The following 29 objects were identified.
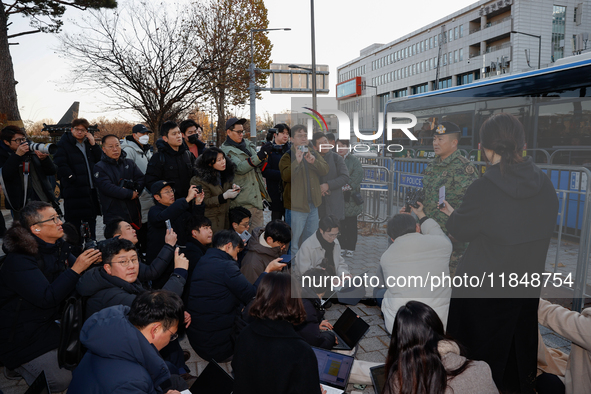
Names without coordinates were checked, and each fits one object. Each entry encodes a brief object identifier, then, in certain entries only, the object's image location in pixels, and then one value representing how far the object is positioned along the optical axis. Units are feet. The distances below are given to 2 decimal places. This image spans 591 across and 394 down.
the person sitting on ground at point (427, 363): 6.02
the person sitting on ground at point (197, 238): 12.53
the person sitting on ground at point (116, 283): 8.80
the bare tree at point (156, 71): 35.81
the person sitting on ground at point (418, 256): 8.63
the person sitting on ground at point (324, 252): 9.37
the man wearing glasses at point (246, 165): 16.19
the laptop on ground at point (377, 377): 8.48
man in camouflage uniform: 8.30
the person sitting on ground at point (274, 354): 6.63
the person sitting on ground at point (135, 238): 11.05
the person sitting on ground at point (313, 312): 9.76
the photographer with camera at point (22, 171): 16.37
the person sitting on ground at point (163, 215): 12.97
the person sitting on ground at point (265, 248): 11.98
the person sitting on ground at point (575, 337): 7.48
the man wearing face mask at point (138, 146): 18.08
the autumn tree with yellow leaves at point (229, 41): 40.29
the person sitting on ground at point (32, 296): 8.91
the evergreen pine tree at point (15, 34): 30.37
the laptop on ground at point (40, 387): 6.96
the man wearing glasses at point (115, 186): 14.61
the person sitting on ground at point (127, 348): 5.94
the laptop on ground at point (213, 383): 8.52
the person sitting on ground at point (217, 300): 10.39
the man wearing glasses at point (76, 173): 16.38
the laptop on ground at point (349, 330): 11.01
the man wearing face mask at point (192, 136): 17.10
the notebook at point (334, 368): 9.26
